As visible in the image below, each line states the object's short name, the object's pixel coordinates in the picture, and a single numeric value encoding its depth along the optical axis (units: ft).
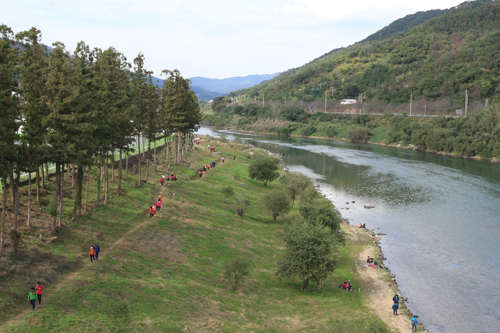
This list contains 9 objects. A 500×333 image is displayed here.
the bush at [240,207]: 191.31
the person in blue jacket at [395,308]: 117.91
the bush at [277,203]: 192.03
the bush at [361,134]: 588.09
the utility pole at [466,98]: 549.01
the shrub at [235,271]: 118.83
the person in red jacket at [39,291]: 77.10
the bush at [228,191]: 209.36
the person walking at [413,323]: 109.40
